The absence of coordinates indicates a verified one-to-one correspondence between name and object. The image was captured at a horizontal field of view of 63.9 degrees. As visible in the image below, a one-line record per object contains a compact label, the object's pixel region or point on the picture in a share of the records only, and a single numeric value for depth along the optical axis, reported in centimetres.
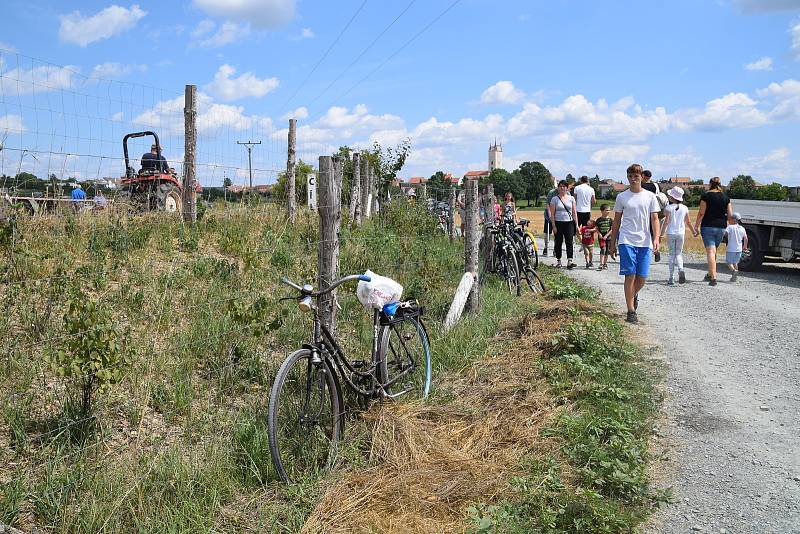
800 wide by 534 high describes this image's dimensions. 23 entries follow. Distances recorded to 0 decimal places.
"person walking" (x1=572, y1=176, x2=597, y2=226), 1409
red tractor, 1160
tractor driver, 1275
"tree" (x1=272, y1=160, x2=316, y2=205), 1421
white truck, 1255
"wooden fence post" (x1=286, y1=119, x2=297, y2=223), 1262
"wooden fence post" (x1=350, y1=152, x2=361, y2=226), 1502
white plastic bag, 480
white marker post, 1061
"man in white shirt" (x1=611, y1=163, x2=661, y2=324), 816
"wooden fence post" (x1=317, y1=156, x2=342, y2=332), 486
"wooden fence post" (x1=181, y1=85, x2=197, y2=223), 1034
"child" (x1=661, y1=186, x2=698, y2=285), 1127
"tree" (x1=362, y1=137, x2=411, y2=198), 2759
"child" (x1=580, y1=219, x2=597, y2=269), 1361
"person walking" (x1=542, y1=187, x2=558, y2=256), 1385
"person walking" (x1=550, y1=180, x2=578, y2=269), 1317
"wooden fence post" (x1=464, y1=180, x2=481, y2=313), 807
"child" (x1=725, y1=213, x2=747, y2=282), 1184
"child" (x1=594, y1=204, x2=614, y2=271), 1372
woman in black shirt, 1138
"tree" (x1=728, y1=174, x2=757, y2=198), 4054
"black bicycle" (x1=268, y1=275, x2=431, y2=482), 391
